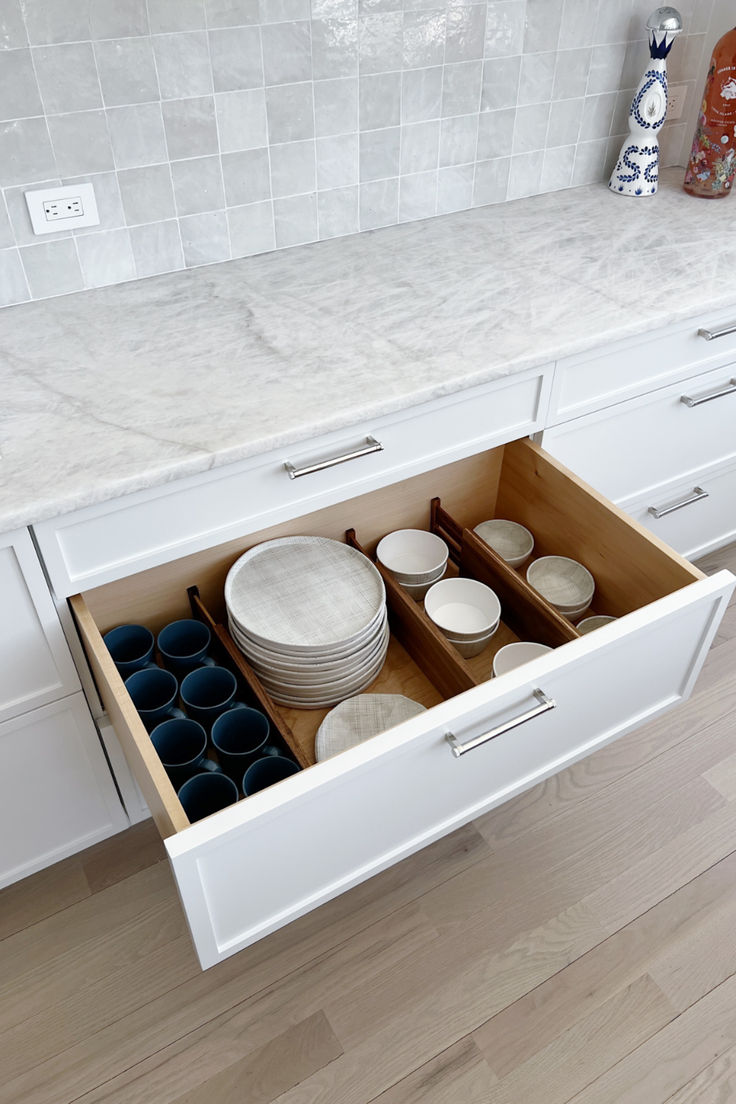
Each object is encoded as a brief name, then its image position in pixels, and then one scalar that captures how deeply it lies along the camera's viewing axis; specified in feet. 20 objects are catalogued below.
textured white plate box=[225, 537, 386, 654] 4.04
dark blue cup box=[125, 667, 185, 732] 3.95
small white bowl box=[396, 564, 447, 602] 4.59
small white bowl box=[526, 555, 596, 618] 4.41
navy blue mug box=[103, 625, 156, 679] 4.10
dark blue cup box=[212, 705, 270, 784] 3.85
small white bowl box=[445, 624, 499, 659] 4.22
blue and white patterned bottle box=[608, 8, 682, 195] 5.19
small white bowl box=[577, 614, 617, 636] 4.49
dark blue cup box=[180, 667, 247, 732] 3.98
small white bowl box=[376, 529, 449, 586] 4.71
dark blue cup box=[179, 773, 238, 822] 3.75
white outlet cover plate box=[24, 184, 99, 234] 4.20
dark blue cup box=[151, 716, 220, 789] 3.80
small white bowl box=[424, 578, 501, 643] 4.38
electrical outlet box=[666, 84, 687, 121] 5.93
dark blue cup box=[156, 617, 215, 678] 4.08
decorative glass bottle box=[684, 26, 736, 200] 5.35
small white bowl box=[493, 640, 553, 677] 4.18
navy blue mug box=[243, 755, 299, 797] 3.80
